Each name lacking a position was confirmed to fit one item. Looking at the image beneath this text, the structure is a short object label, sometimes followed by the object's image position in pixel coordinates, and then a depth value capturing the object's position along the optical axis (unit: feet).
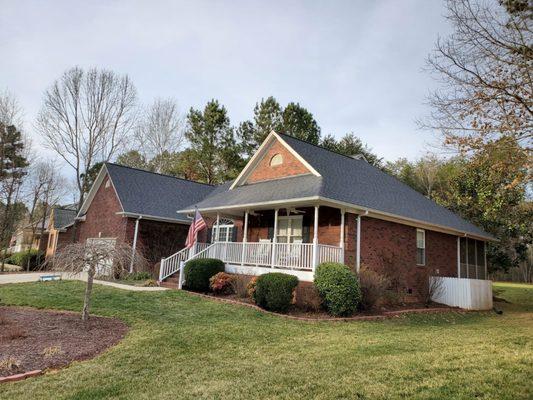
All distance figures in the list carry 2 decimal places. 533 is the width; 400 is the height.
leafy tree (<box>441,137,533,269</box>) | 75.05
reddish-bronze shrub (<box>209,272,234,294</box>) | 48.01
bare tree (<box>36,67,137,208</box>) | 94.73
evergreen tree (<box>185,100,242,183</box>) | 130.11
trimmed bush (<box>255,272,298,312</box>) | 38.96
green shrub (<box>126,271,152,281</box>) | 63.26
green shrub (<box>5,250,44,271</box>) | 107.86
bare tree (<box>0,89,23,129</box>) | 86.12
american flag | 50.55
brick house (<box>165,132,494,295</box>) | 46.75
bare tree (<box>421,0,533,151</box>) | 30.58
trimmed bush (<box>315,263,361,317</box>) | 37.52
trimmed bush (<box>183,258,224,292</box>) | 49.65
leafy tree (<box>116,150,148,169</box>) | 136.56
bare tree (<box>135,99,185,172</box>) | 134.82
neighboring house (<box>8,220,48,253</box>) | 140.46
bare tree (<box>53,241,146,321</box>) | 29.91
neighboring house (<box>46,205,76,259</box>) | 114.62
